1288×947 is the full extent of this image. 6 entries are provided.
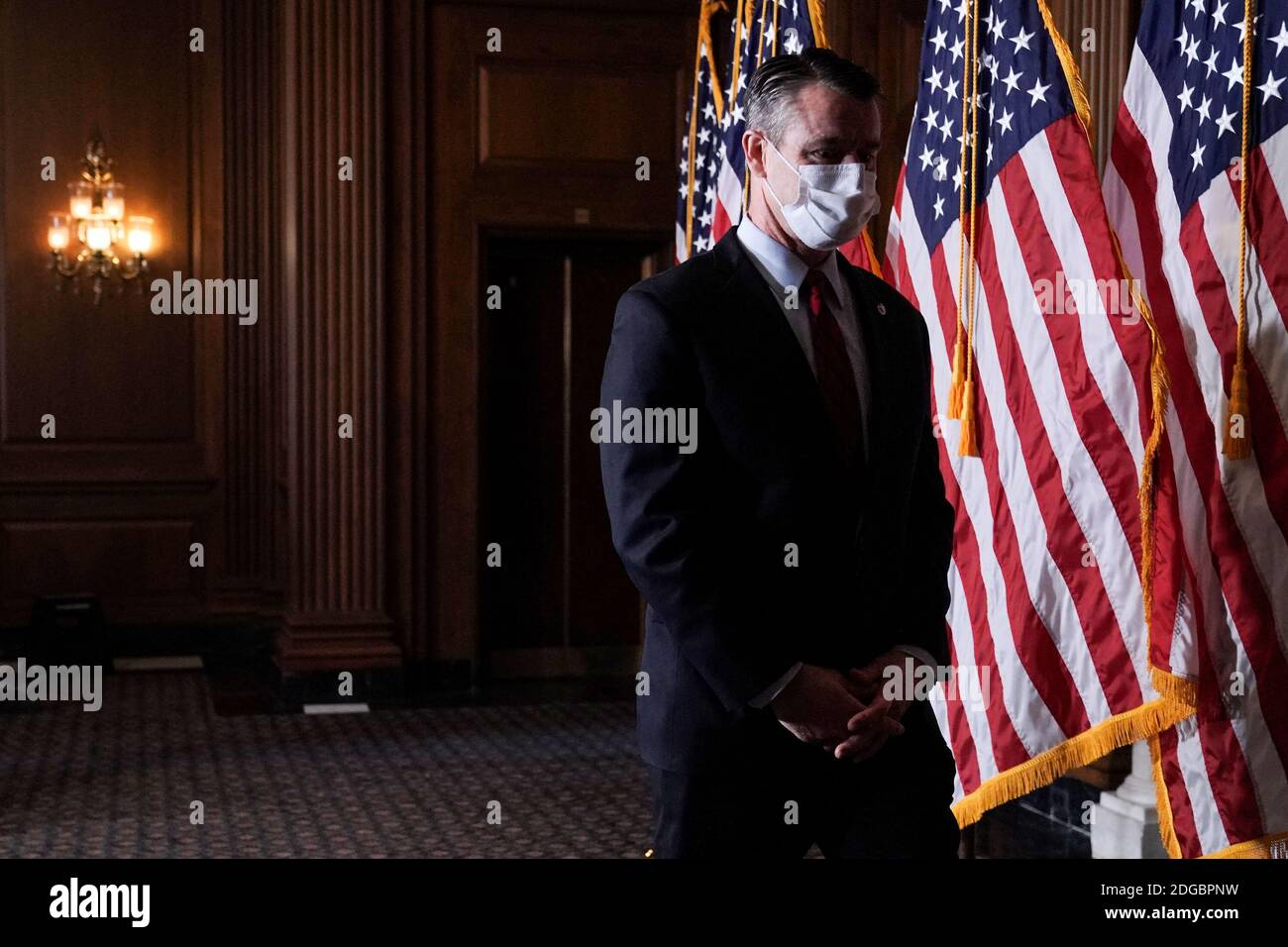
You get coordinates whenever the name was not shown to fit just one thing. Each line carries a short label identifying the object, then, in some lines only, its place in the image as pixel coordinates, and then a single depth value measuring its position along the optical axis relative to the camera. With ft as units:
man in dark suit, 6.57
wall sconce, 29.27
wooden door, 27.71
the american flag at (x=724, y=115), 16.75
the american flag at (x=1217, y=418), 10.49
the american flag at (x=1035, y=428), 11.81
